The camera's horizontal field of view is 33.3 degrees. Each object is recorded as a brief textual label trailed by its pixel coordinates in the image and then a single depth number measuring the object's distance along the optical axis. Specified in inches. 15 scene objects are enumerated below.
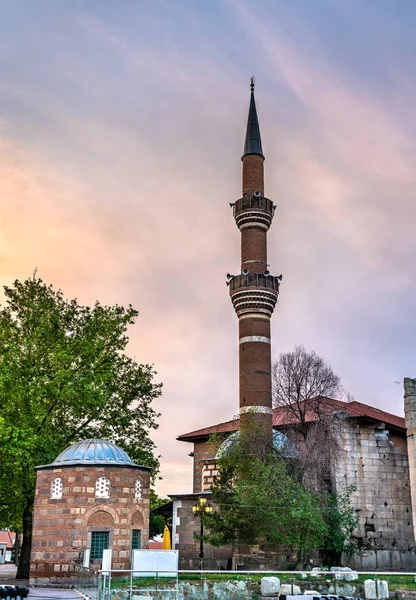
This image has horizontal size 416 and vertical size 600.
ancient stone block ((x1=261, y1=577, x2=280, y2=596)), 638.0
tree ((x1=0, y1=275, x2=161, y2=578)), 1097.4
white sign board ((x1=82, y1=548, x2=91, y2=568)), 898.7
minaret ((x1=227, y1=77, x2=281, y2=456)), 1201.4
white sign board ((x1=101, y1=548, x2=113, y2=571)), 771.9
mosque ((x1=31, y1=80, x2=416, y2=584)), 936.3
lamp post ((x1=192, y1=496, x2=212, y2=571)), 1037.8
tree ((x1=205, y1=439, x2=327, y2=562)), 991.6
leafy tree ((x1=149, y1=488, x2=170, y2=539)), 2156.7
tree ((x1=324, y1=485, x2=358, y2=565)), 1077.1
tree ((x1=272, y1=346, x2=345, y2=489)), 1146.0
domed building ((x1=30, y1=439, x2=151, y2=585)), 919.7
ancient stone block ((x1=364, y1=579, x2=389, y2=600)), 628.1
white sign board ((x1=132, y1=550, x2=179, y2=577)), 731.4
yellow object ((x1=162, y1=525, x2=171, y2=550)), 1150.3
